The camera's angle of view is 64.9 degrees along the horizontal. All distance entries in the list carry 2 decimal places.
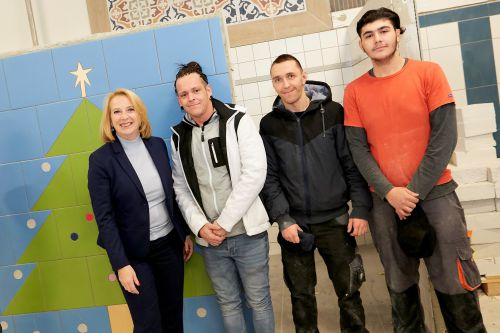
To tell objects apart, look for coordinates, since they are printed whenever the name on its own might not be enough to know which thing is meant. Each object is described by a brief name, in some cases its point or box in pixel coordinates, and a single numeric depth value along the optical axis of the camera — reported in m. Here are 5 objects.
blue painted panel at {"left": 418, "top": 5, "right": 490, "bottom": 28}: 2.85
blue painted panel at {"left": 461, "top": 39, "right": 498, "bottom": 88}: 2.91
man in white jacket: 1.72
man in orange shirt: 1.56
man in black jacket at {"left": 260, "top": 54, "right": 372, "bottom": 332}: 1.76
